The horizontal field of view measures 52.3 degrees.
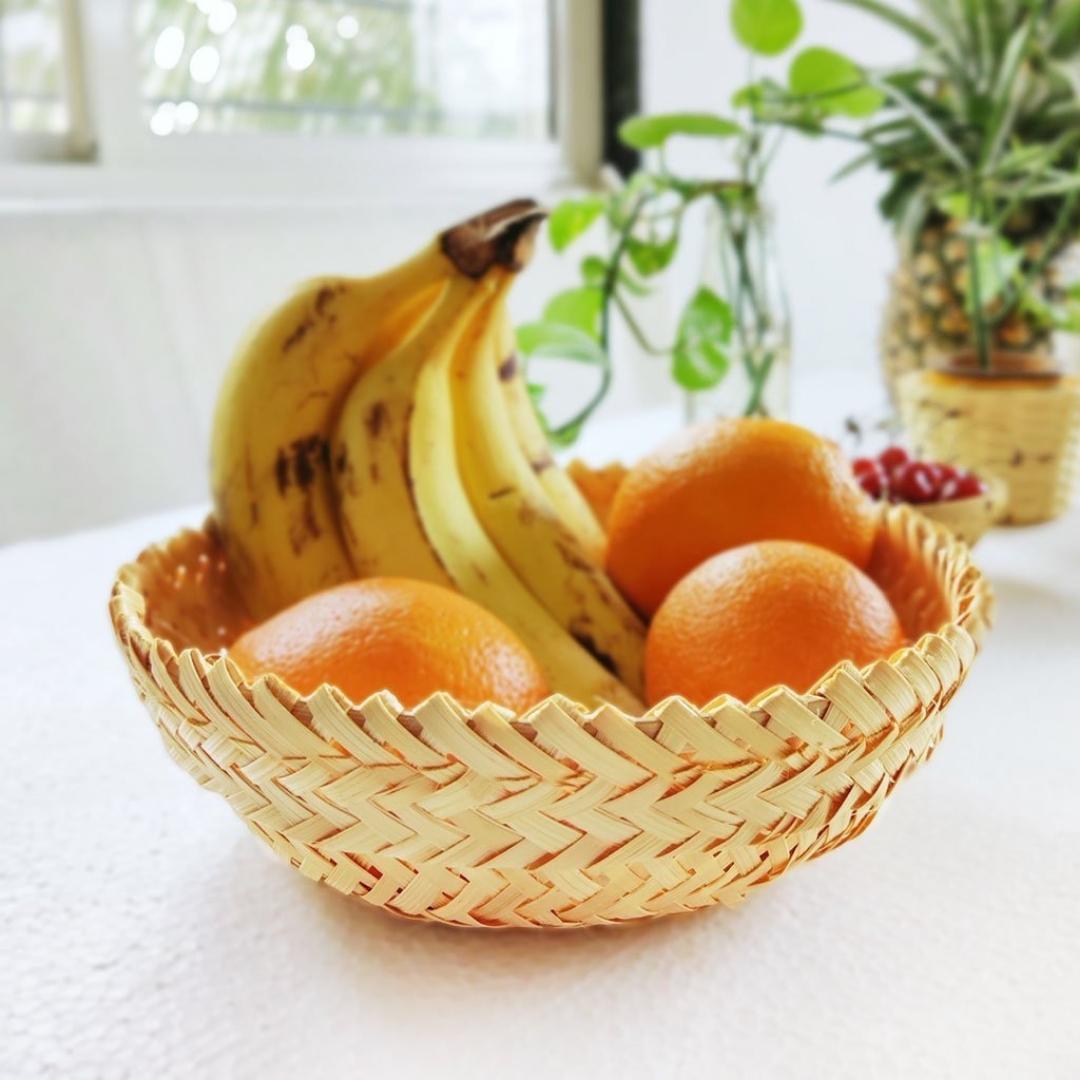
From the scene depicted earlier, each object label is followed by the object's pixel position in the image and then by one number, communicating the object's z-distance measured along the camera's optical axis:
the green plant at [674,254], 0.72
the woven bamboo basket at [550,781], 0.27
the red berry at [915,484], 0.66
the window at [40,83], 1.10
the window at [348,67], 1.23
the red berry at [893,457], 0.70
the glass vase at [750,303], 0.85
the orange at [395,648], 0.35
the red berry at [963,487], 0.66
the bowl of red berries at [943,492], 0.64
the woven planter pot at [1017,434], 0.80
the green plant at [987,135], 0.84
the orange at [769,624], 0.37
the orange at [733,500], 0.47
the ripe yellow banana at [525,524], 0.50
